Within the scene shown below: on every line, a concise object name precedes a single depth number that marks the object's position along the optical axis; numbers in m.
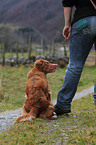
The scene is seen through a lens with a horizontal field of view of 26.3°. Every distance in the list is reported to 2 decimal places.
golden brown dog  3.33
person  3.07
